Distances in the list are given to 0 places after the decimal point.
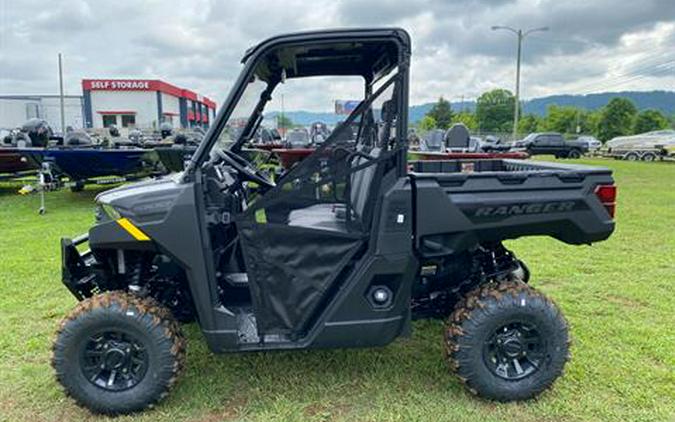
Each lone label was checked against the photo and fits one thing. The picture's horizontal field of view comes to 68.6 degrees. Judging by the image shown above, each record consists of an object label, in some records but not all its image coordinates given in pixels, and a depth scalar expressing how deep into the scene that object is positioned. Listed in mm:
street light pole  30766
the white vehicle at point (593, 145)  34888
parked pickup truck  30719
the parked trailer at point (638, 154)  29016
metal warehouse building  53469
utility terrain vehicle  2611
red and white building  54938
